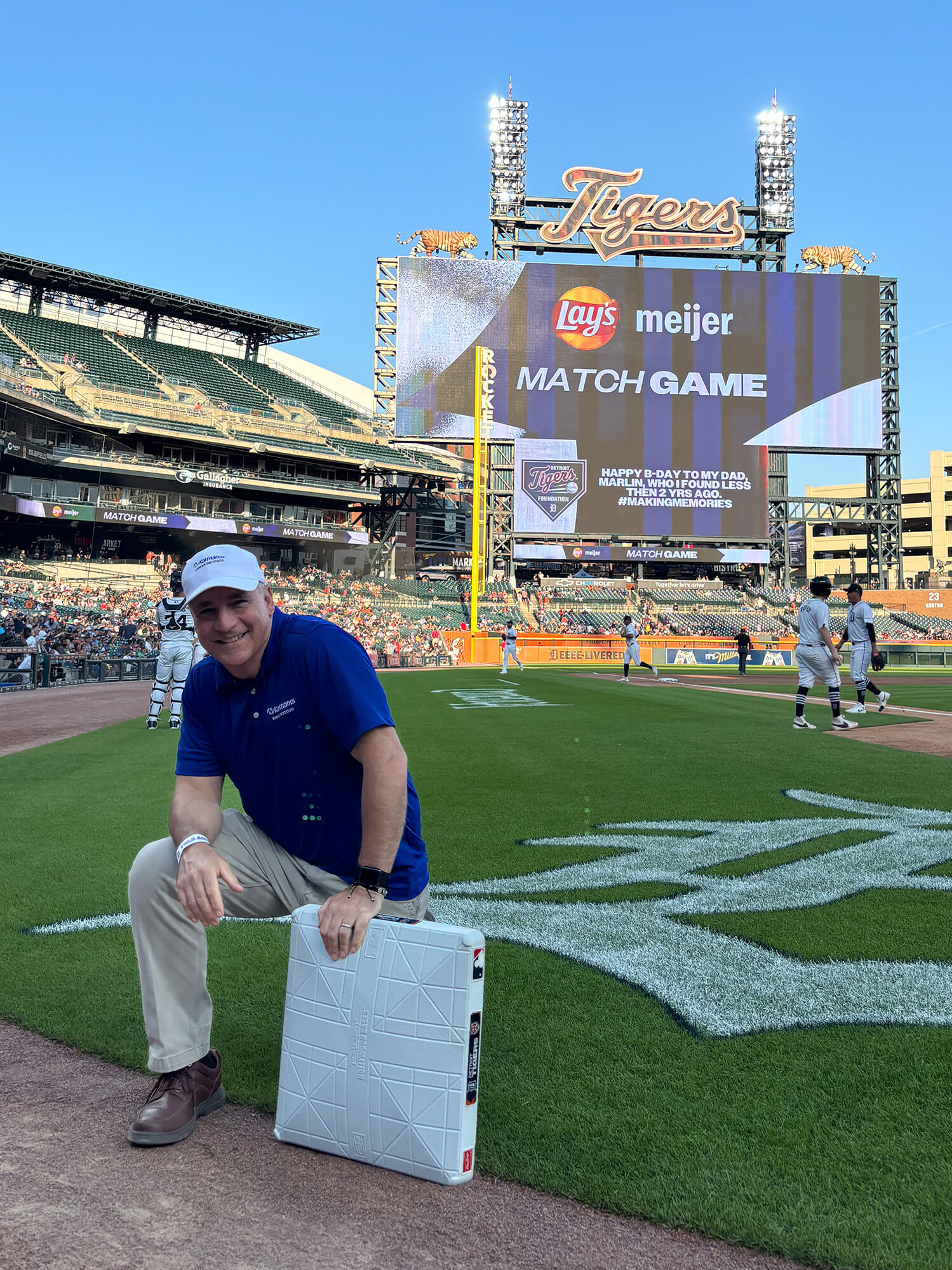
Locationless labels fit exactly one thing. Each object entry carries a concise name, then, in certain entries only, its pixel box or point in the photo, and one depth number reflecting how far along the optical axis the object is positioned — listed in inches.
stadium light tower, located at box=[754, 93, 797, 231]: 2346.2
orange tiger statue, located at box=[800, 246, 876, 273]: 2295.8
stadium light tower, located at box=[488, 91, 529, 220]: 2252.7
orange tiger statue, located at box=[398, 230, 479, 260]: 2290.8
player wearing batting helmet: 510.6
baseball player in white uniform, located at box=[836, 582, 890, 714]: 554.1
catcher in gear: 476.7
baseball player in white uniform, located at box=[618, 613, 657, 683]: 1048.2
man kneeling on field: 102.3
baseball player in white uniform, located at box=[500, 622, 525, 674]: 1147.9
